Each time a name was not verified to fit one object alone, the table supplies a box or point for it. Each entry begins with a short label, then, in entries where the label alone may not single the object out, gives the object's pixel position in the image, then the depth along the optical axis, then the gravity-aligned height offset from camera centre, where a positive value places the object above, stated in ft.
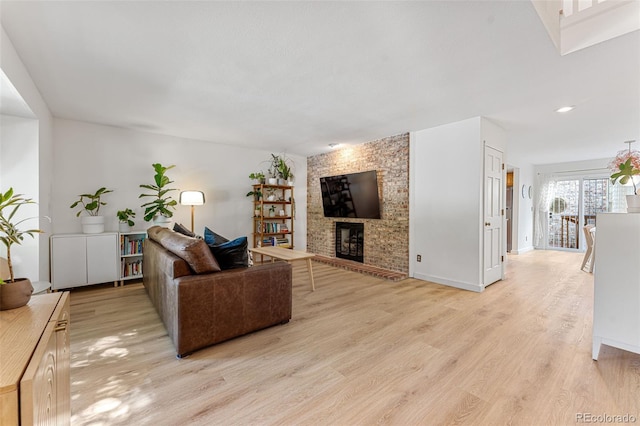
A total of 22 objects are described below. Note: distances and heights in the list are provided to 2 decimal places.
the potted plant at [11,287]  3.40 -0.98
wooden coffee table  11.61 -1.97
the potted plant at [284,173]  18.56 +2.69
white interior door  12.31 -0.09
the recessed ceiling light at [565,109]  10.65 +4.17
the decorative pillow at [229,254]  7.73 -1.22
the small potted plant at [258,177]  17.58 +2.29
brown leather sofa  6.67 -2.30
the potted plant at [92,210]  12.27 +0.06
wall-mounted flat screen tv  15.78 +1.07
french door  20.79 +0.52
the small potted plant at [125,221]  13.28 -0.48
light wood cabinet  2.13 -1.40
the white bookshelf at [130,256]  12.84 -2.17
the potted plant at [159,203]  13.64 +0.44
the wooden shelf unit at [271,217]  17.97 -0.36
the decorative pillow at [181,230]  11.18 -0.77
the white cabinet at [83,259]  11.30 -2.11
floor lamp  14.29 +0.73
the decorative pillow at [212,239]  8.93 -0.92
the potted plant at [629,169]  6.84 +1.18
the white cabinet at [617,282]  6.31 -1.70
